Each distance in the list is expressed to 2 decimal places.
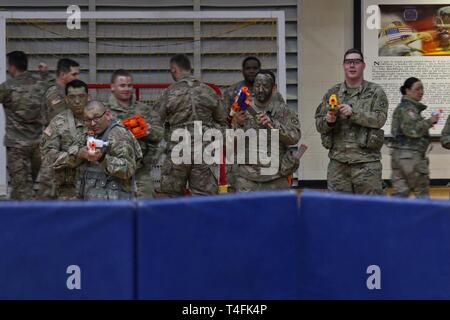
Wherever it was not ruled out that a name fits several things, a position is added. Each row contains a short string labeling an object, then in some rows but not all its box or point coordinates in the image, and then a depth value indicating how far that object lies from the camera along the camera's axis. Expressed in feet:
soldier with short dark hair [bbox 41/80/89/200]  49.32
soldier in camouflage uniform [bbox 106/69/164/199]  55.47
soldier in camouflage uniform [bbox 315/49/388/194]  57.16
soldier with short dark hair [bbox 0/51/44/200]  66.44
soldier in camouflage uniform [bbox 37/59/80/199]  62.13
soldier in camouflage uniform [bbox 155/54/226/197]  60.95
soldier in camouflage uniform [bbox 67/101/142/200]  44.19
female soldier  62.18
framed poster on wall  88.12
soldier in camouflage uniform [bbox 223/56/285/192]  66.04
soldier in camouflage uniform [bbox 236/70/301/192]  55.26
